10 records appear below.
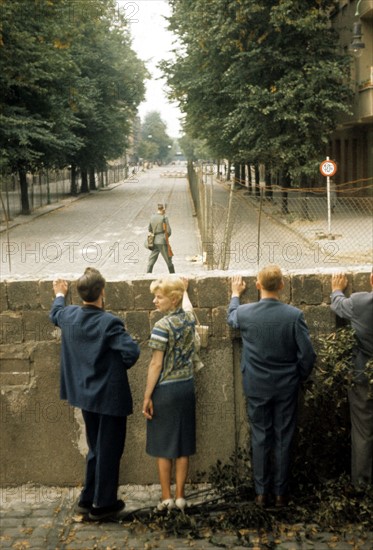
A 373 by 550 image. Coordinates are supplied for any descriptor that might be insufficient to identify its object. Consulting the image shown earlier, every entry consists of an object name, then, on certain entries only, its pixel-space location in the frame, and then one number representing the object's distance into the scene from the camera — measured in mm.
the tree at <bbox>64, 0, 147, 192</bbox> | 44781
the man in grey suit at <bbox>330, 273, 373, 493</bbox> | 5289
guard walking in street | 17500
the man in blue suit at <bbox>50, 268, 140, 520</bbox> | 5180
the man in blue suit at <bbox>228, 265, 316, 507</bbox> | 5258
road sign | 23070
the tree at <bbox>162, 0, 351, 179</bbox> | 27141
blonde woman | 5180
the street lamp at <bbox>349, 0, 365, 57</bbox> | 23703
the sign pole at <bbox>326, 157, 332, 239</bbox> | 21144
